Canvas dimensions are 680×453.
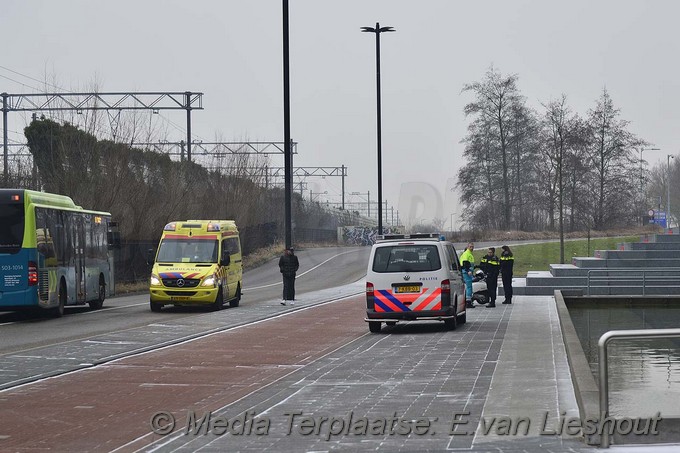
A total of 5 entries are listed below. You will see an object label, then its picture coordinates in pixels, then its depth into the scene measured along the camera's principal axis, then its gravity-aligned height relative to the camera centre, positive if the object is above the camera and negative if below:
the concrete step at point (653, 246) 40.44 -0.29
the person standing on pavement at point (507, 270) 33.34 -0.92
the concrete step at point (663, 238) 41.26 +0.00
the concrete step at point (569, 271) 38.56 -1.13
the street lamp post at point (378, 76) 50.66 +7.72
